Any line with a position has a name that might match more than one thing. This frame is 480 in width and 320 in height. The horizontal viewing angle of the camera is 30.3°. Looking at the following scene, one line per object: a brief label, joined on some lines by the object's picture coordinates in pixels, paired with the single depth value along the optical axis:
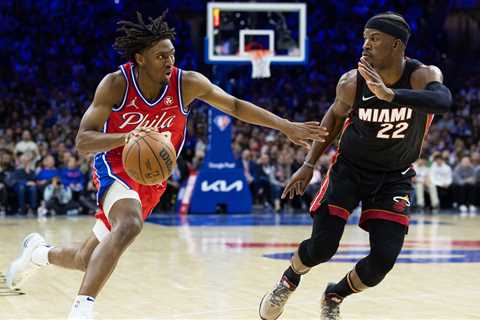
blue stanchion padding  17.81
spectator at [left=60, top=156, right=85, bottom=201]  17.34
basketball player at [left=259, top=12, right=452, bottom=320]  5.39
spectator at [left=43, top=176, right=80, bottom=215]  17.11
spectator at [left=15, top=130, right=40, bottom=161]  18.03
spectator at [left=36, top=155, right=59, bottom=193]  17.22
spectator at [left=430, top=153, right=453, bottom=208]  19.58
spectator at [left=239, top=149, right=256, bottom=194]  19.17
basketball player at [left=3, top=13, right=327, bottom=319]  5.29
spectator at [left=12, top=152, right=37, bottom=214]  17.30
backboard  16.88
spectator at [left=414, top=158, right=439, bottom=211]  19.50
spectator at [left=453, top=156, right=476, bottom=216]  19.64
